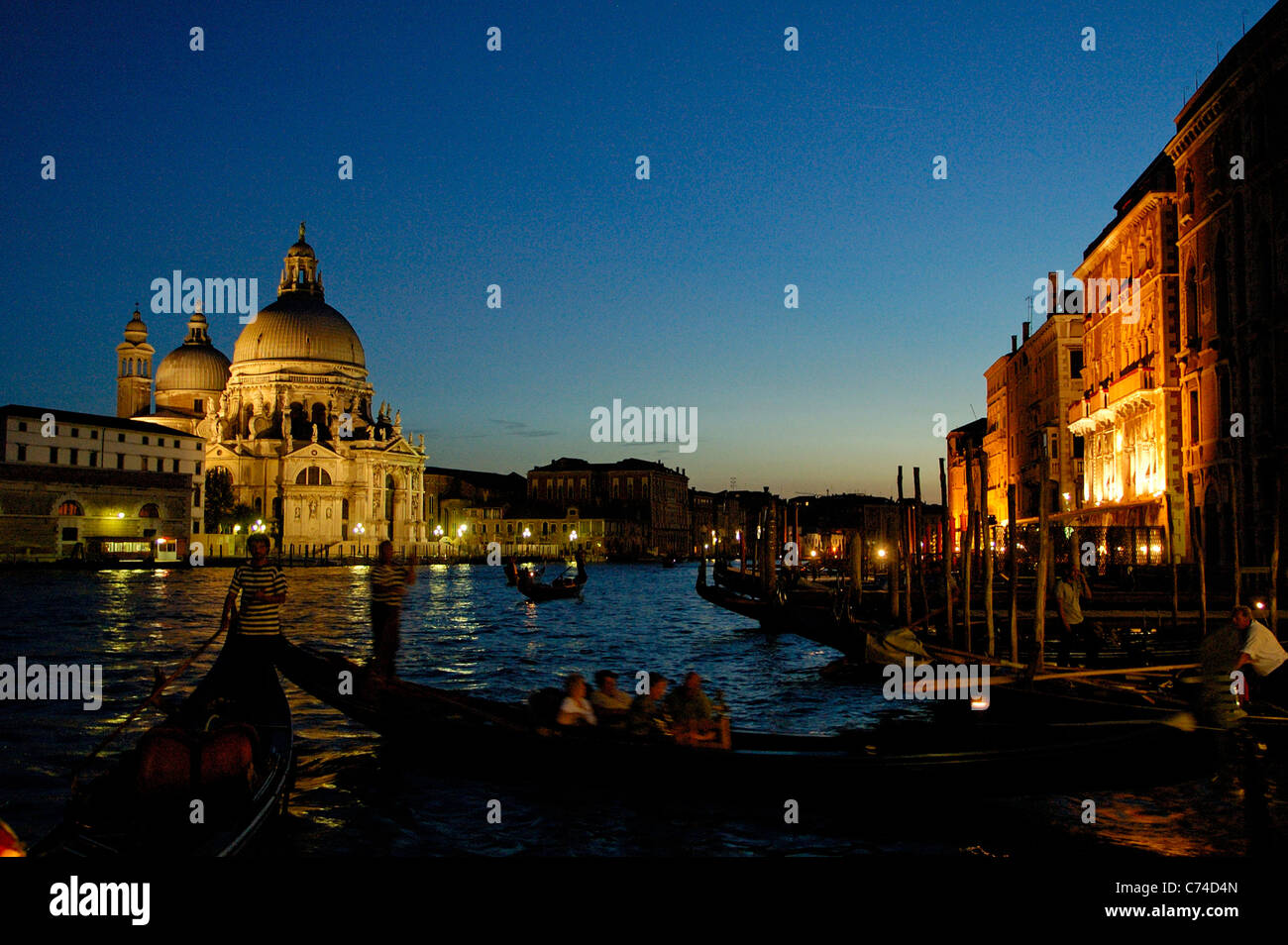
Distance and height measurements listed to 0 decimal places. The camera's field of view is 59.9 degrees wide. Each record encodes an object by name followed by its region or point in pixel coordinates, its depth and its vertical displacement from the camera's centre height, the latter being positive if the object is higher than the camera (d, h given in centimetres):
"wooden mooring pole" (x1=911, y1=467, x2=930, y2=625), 2502 +31
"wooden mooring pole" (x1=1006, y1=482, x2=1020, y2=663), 1383 -28
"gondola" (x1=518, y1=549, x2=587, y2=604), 3950 -204
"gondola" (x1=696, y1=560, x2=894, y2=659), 1709 -170
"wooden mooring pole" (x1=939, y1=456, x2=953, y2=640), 1727 -35
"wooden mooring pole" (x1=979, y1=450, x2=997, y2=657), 1423 -95
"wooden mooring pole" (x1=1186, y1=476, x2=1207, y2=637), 1366 -49
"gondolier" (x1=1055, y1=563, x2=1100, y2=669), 1421 -120
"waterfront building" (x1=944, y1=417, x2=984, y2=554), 6128 +329
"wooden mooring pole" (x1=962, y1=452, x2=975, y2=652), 1601 -38
